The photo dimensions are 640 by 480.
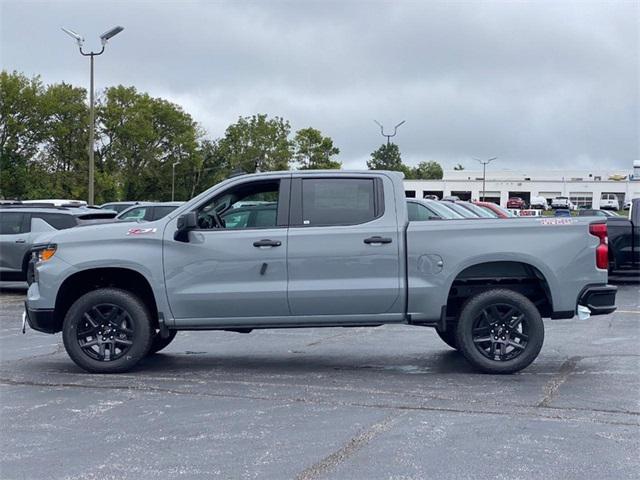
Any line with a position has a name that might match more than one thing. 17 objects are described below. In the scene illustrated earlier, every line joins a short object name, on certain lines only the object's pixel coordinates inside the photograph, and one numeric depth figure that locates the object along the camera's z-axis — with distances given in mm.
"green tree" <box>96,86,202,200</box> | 77312
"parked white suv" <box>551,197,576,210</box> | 77100
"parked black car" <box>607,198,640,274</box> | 18375
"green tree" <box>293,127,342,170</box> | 73062
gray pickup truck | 8305
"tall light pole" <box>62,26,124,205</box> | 31917
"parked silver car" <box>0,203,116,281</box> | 16953
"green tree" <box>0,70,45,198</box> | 66875
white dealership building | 106375
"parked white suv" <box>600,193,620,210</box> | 86106
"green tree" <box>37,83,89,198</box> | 70750
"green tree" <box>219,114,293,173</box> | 76000
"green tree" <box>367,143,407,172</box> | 115312
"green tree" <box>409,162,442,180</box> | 159250
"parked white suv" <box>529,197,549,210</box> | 90050
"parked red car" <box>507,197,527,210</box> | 87131
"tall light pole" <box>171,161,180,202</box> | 79188
